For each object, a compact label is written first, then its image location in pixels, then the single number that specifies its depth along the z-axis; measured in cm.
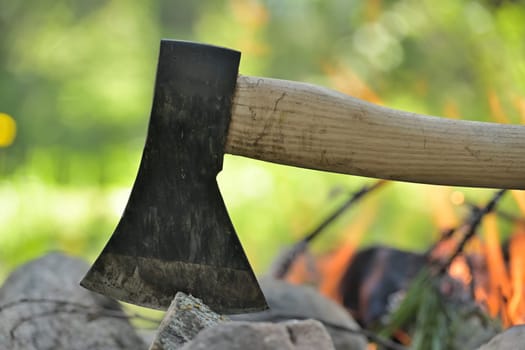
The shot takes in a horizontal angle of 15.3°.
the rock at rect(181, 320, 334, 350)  106
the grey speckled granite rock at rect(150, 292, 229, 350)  111
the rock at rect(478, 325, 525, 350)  111
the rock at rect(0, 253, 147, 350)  124
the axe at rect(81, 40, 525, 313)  116
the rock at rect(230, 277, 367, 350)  134
